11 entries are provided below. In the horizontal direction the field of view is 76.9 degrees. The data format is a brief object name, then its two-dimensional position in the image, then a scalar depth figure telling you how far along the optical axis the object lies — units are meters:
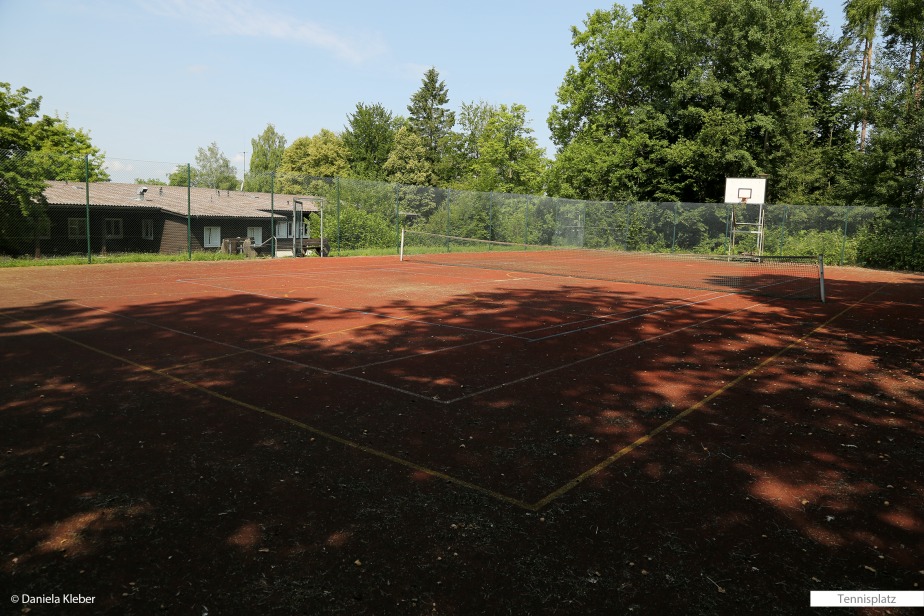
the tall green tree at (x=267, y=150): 93.51
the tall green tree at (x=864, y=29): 39.12
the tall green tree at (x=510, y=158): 54.19
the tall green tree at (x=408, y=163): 58.97
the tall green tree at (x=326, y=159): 63.28
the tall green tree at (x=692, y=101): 36.97
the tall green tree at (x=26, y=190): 17.47
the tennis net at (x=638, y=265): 19.23
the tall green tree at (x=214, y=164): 105.68
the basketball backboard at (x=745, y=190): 30.59
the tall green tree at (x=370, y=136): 64.19
